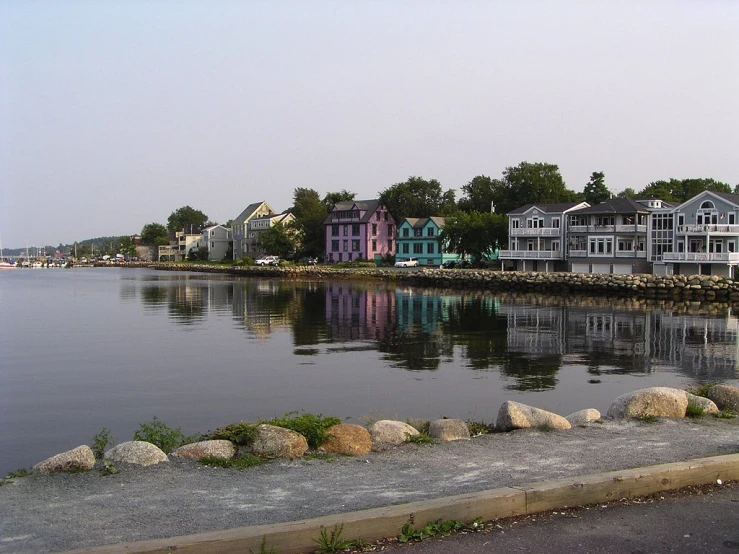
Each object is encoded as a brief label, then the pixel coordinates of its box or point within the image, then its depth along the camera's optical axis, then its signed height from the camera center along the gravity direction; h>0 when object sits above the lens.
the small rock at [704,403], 12.84 -2.78
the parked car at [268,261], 122.44 -1.64
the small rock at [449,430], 11.49 -2.90
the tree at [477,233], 90.69 +2.23
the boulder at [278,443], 10.20 -2.74
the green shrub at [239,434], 10.69 -2.73
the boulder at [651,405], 12.58 -2.72
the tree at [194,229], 188.50 +6.02
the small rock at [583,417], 12.34 -2.91
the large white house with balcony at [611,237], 75.12 +1.42
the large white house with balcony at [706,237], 66.71 +1.19
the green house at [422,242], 103.44 +1.36
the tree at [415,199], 115.69 +8.36
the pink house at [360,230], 112.81 +3.32
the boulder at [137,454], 9.88 -2.81
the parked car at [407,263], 103.31 -1.73
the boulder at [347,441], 10.49 -2.80
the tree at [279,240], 126.56 +2.01
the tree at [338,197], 132.85 +9.99
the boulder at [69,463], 9.63 -2.83
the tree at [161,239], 189.50 +3.39
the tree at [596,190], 112.25 +9.51
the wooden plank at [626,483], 7.37 -2.51
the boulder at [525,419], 11.91 -2.82
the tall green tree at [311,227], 123.25 +4.18
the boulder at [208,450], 10.13 -2.81
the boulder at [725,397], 13.35 -2.78
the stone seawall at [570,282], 60.06 -3.06
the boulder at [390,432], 11.20 -2.86
